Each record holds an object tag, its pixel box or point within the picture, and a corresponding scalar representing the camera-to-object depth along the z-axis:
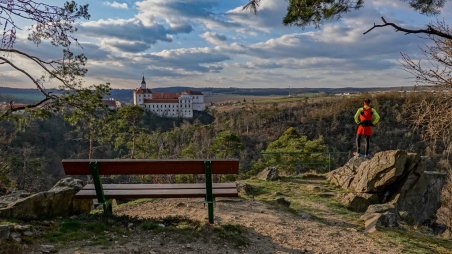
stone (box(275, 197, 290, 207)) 7.79
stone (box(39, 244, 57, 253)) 3.94
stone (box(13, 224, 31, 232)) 4.31
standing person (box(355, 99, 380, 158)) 10.09
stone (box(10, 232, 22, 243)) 4.04
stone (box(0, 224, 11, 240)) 3.94
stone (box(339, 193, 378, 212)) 8.76
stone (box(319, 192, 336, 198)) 9.38
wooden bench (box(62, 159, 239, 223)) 4.48
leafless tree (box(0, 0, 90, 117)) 4.73
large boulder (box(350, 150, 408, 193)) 9.19
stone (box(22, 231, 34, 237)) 4.31
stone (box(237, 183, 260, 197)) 9.20
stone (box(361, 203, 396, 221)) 7.19
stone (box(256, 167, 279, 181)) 11.26
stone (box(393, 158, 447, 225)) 9.30
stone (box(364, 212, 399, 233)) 6.45
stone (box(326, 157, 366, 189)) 10.22
